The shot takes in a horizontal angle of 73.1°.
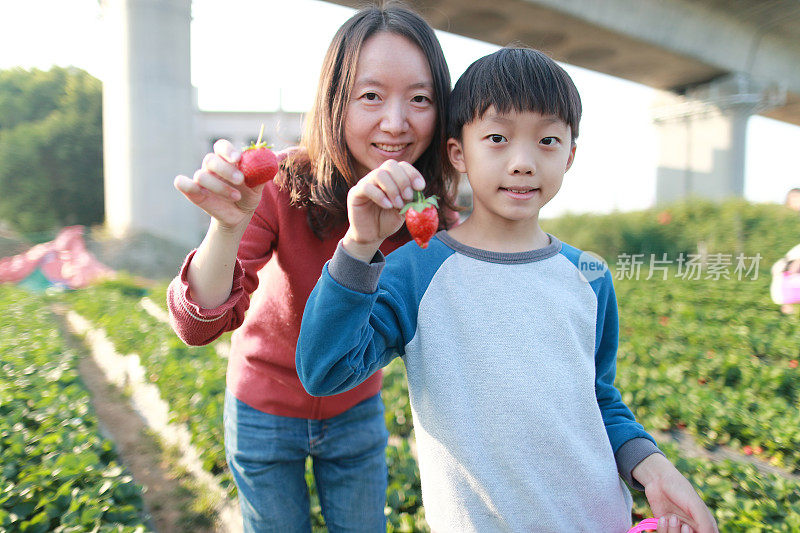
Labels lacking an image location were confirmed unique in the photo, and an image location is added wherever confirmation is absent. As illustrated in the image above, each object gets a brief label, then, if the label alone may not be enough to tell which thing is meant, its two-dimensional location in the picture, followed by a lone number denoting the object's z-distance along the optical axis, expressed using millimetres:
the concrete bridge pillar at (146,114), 12664
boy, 1150
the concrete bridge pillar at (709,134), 16125
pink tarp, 12867
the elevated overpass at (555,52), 12703
